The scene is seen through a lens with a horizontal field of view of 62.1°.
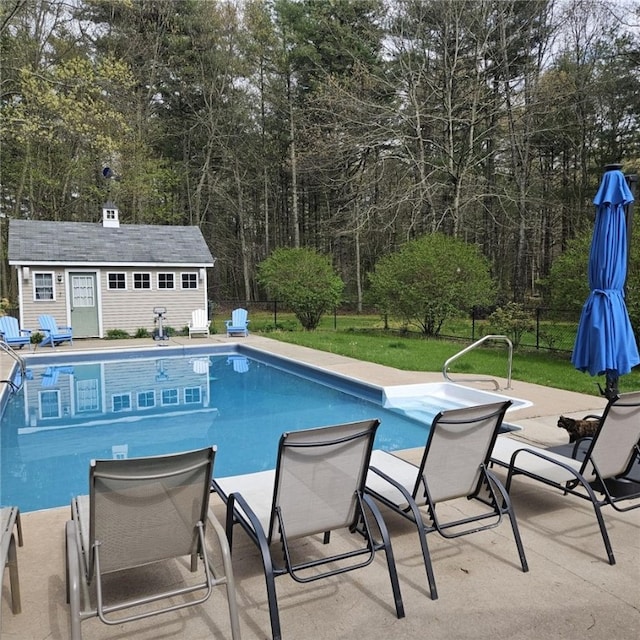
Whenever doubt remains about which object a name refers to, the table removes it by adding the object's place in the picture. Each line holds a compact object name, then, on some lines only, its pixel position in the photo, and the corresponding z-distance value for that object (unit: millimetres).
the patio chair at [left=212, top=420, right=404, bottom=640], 2396
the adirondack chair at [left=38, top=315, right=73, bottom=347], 12938
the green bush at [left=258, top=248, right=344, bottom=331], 16078
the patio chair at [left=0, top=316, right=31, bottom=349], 12445
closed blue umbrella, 4328
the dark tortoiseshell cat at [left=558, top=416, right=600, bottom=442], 4078
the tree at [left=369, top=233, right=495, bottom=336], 13961
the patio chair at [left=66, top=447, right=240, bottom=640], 2090
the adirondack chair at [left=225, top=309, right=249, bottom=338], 15008
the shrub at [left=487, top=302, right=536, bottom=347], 11391
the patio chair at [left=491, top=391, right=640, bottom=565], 3059
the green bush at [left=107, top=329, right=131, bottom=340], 15133
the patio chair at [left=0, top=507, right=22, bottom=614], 2318
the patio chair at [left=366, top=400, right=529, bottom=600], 2771
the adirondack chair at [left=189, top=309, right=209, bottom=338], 15195
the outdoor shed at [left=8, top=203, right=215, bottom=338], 14438
